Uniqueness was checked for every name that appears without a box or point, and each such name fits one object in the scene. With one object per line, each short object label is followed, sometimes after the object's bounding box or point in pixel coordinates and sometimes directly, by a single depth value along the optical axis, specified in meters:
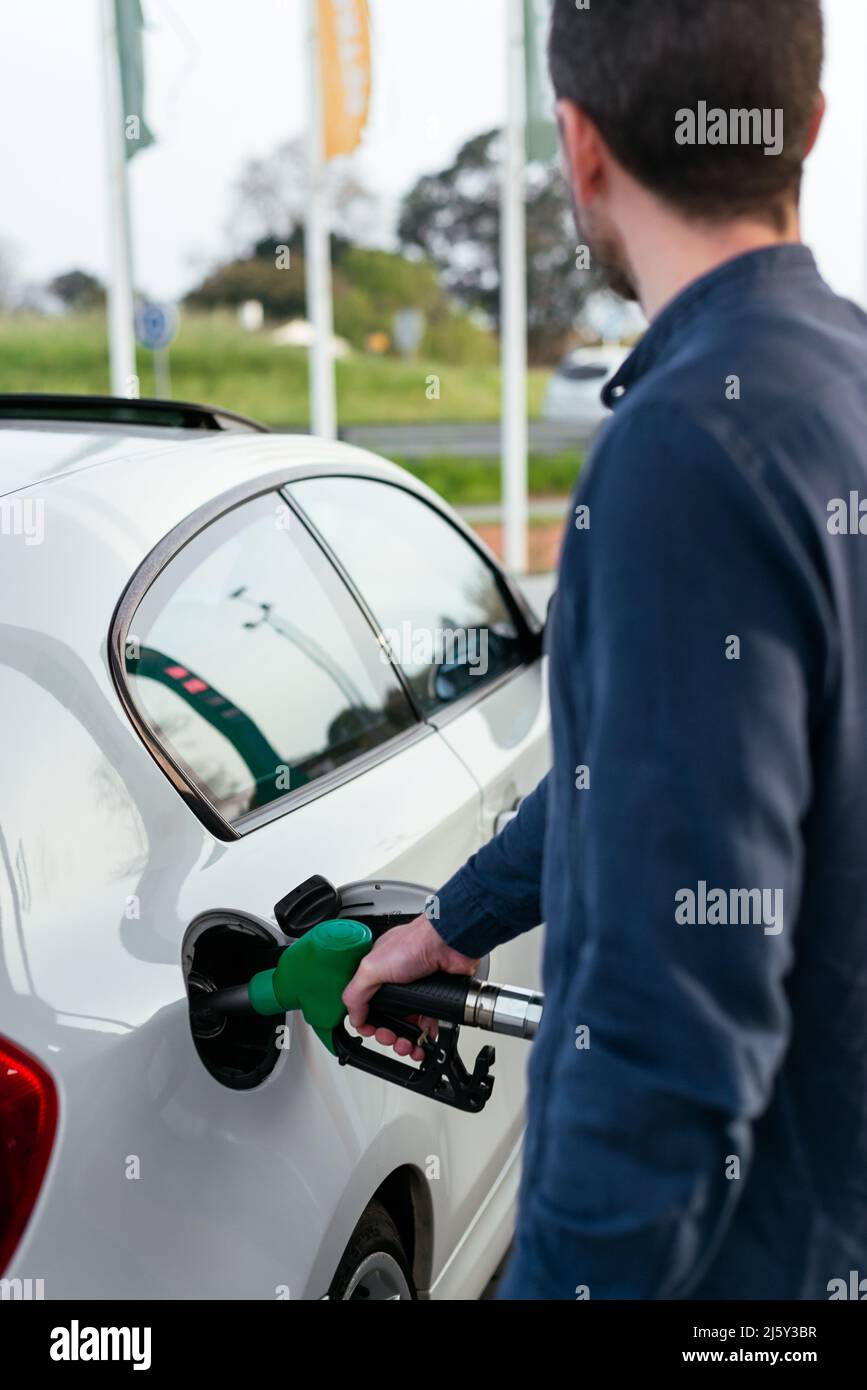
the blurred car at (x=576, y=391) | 25.81
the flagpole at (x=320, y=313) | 11.78
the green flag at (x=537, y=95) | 10.49
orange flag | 10.45
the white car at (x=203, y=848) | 1.47
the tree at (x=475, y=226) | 41.22
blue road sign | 11.37
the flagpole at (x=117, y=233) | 10.66
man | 1.02
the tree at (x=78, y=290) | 37.12
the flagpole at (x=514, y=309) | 10.78
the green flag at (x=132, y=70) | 10.46
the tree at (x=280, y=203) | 38.44
